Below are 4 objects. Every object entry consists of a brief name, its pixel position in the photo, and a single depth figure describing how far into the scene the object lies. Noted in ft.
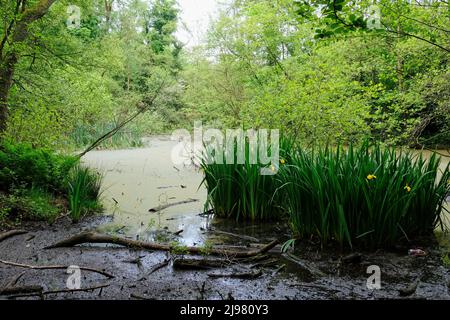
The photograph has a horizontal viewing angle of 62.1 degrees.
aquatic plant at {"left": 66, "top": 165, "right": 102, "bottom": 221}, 13.32
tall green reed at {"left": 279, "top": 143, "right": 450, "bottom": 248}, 9.57
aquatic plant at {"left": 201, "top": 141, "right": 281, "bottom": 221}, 13.24
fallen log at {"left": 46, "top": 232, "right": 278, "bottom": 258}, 9.85
